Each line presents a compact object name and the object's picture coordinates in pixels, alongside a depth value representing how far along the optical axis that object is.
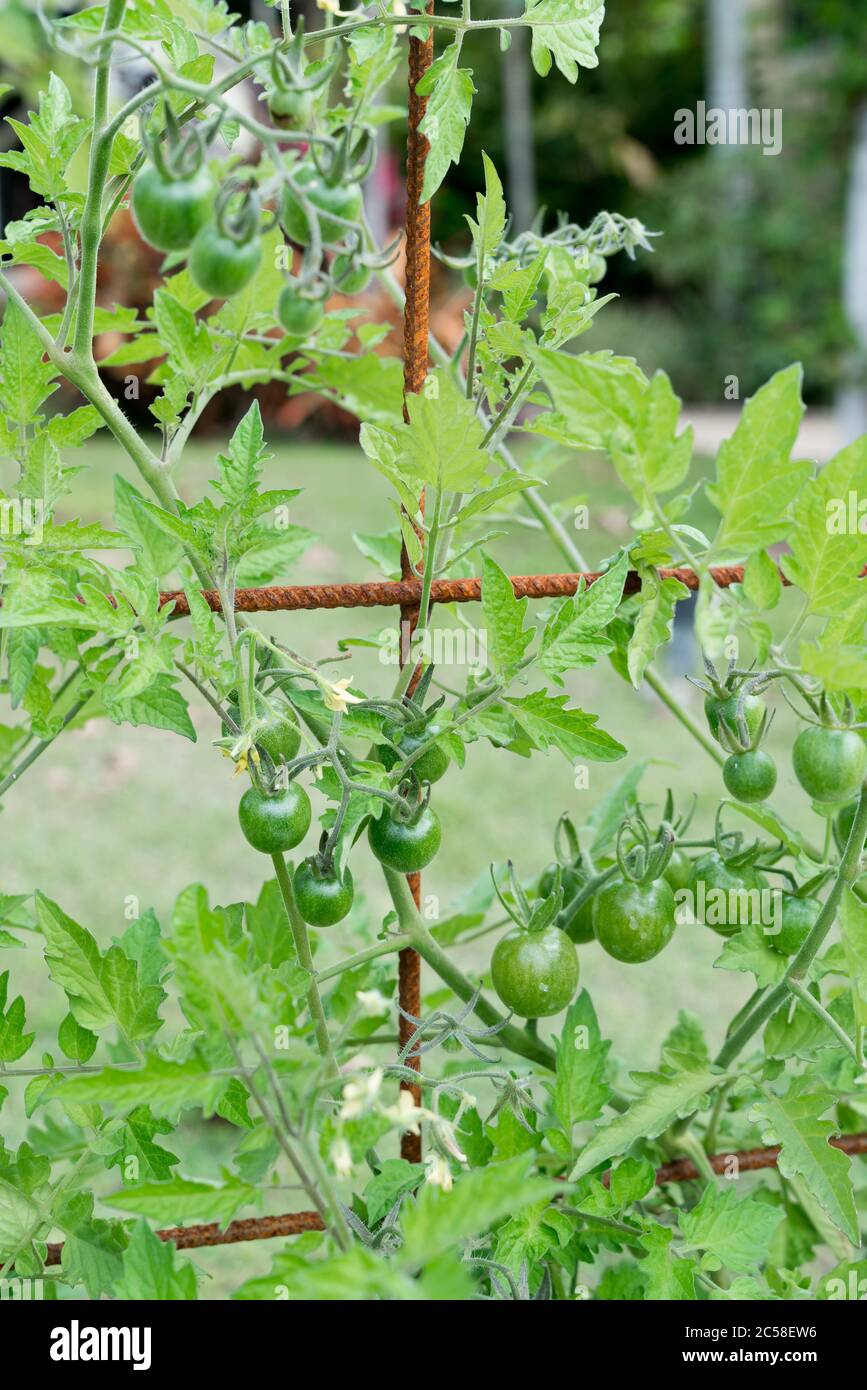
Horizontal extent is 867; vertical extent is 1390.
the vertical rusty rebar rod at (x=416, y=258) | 1.10
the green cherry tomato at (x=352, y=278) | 0.97
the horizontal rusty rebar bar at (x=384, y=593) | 1.09
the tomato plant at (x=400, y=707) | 0.98
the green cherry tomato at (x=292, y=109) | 0.97
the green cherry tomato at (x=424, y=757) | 1.08
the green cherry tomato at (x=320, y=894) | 1.07
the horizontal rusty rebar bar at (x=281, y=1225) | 1.14
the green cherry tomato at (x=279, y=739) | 1.05
